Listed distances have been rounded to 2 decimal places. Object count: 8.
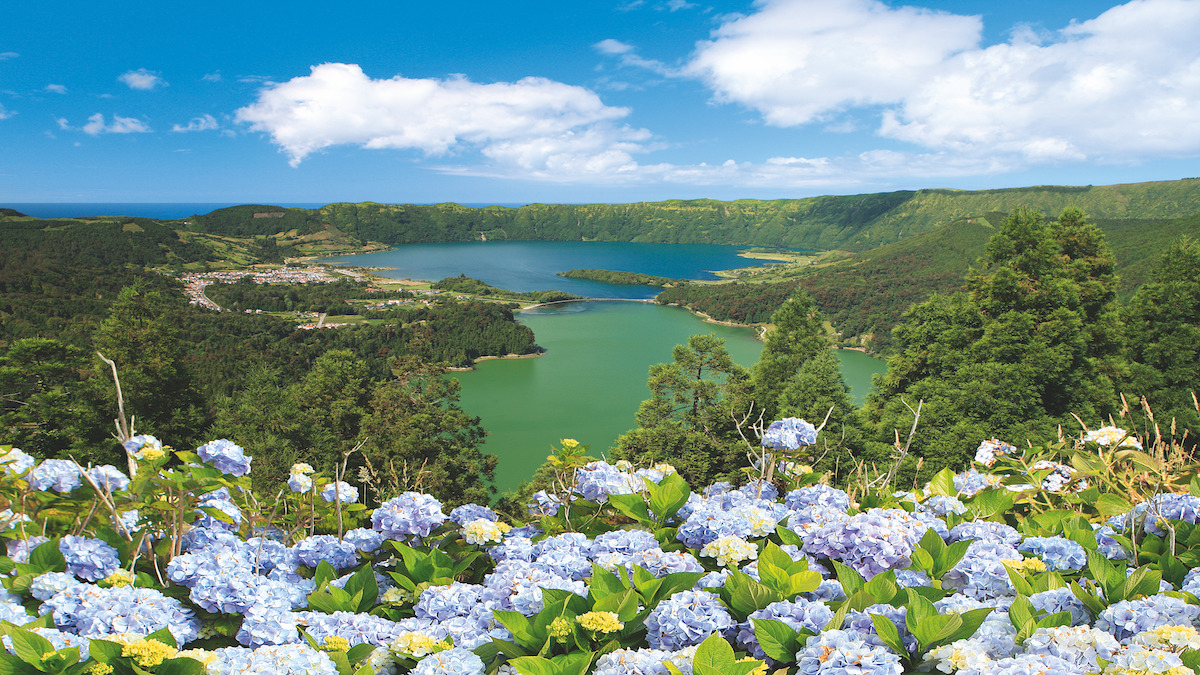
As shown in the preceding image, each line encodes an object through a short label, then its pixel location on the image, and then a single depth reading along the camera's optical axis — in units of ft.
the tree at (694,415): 57.72
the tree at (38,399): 53.16
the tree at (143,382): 53.31
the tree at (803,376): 52.44
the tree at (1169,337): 47.47
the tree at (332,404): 62.03
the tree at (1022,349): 45.16
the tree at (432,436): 56.24
